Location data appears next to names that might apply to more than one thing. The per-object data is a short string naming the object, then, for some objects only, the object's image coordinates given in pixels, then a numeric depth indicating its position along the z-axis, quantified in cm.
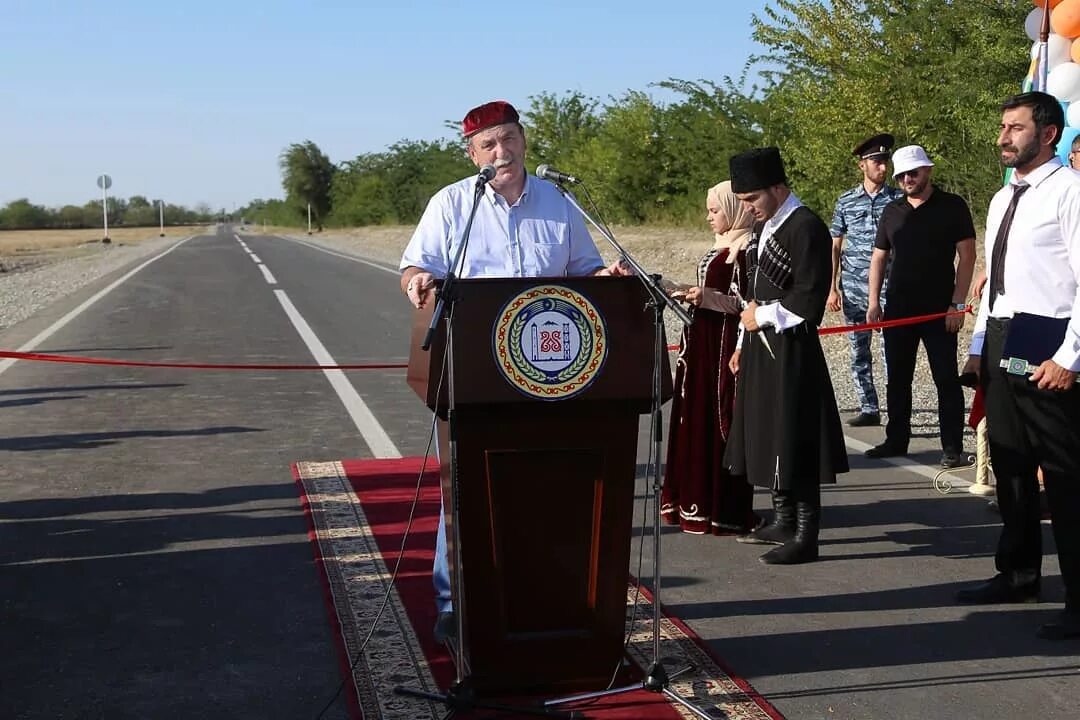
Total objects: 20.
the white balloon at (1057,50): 877
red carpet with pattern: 417
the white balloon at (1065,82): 841
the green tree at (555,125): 4475
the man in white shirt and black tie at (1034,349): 489
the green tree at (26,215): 15075
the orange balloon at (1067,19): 855
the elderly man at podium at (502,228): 450
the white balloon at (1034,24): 892
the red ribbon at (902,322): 813
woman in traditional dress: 642
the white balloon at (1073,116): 836
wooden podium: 388
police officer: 924
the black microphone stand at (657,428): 390
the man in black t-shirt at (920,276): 820
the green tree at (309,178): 11869
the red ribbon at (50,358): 779
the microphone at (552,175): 396
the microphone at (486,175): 395
